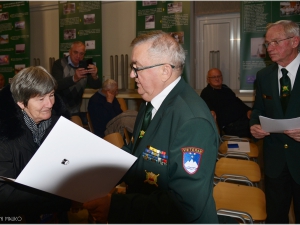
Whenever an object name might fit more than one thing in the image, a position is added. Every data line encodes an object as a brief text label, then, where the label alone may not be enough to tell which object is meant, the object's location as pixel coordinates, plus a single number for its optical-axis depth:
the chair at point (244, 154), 3.13
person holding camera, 4.22
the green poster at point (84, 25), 6.33
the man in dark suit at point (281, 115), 2.02
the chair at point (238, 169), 2.63
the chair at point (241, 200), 2.03
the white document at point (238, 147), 3.36
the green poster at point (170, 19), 5.52
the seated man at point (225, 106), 4.79
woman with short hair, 1.50
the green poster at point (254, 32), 4.82
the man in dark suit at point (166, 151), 1.14
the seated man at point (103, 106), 4.27
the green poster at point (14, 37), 6.95
